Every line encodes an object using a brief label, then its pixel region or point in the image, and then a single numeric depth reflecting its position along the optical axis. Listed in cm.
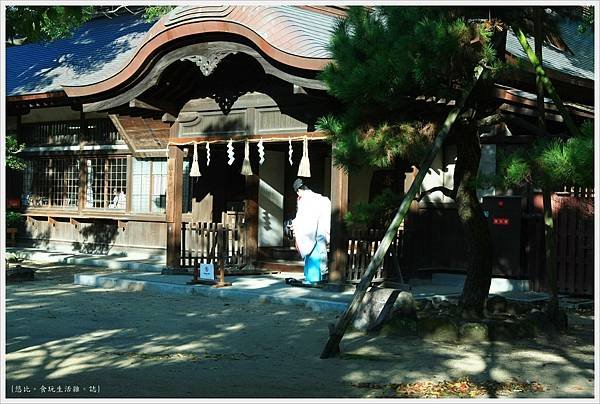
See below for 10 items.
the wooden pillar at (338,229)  1232
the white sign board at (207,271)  1316
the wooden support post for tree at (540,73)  834
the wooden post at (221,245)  1346
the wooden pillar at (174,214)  1462
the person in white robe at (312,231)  1257
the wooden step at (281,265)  1480
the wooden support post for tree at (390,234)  757
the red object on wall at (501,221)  1231
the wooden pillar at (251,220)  1523
